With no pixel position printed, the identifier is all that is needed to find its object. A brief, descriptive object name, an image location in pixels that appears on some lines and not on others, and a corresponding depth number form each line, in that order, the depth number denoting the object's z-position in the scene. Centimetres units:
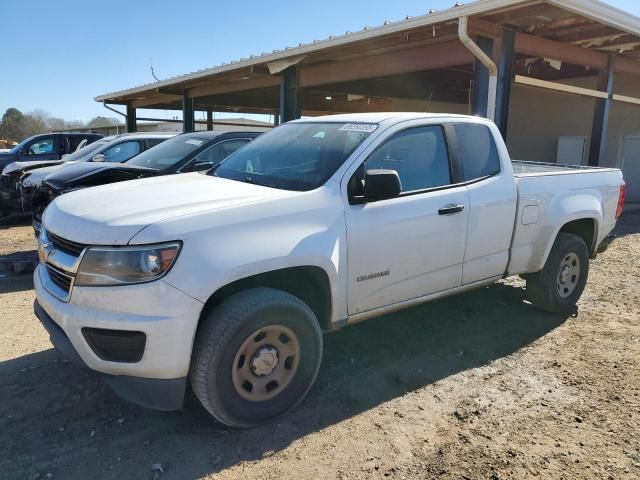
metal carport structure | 798
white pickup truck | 266
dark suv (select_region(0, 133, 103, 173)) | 1228
